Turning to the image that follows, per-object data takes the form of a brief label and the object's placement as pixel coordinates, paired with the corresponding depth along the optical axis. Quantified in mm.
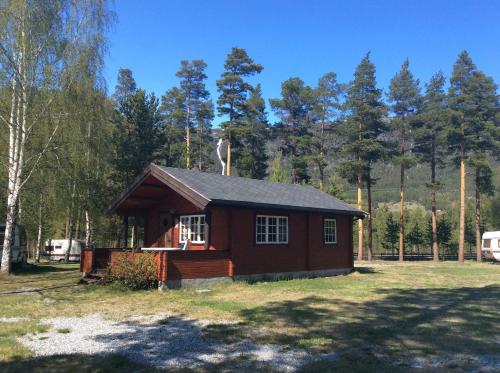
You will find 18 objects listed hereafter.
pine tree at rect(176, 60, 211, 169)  45094
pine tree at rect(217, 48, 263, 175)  40781
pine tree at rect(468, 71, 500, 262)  34469
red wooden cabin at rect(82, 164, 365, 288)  14101
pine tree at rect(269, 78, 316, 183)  43084
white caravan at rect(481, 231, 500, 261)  34750
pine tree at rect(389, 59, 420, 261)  38531
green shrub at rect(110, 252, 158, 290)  13047
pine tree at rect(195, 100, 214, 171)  45406
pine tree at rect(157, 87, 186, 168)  39744
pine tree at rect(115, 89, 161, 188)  30969
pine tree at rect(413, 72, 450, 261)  36656
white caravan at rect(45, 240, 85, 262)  36338
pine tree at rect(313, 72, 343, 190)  42072
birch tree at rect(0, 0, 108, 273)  17688
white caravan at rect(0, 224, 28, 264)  20250
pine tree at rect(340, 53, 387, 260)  35938
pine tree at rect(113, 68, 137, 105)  44812
